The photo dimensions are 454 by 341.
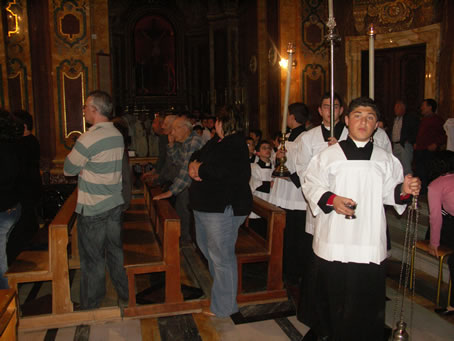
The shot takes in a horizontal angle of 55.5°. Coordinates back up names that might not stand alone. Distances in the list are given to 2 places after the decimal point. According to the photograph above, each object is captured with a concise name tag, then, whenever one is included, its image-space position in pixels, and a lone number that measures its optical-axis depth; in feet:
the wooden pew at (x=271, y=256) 13.51
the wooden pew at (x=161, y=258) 12.51
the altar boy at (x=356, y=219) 9.14
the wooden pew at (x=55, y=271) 12.07
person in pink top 12.25
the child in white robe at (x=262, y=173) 17.70
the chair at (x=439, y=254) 12.67
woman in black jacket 11.33
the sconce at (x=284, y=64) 30.56
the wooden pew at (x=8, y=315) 6.64
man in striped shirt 11.79
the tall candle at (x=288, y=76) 11.37
